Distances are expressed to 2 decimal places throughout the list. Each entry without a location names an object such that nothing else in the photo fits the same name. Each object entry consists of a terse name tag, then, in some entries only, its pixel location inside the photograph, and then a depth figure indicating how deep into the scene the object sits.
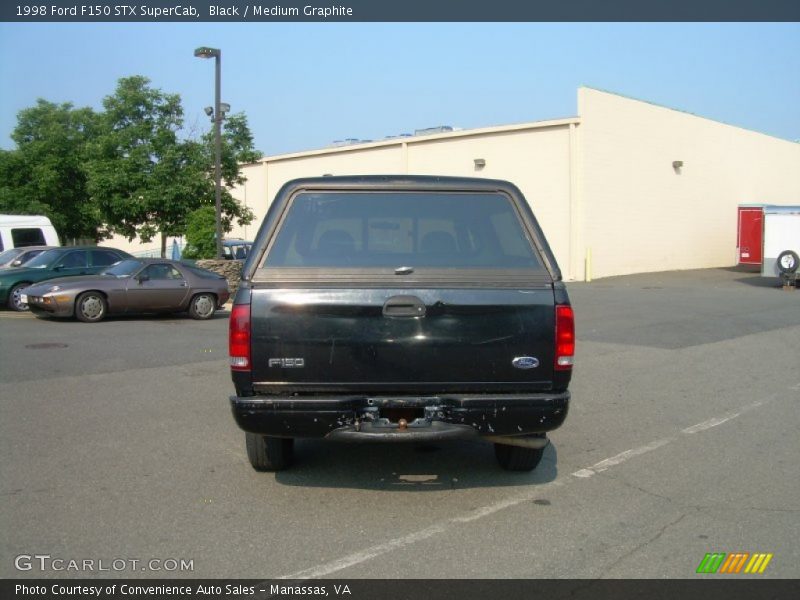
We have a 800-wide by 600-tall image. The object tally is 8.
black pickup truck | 4.57
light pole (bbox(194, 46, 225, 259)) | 20.94
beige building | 29.36
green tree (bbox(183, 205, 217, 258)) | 25.34
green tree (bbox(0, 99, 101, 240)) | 31.22
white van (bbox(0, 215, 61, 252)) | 20.02
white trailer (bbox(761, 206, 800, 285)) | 26.14
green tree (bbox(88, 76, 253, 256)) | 26.75
